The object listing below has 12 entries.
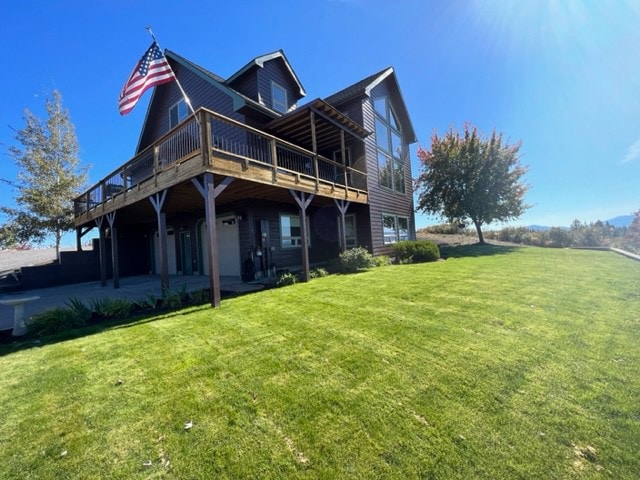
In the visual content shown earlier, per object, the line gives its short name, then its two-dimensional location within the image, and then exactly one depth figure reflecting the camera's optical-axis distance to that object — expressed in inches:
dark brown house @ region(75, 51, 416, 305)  279.4
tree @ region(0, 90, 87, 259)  581.9
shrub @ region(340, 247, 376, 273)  399.5
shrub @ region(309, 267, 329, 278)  376.5
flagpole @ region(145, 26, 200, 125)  297.0
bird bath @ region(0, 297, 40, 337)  197.0
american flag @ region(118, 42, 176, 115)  289.6
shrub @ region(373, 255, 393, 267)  464.4
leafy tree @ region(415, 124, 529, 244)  730.2
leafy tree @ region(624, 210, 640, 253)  671.9
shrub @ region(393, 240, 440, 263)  505.0
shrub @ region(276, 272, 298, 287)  325.7
